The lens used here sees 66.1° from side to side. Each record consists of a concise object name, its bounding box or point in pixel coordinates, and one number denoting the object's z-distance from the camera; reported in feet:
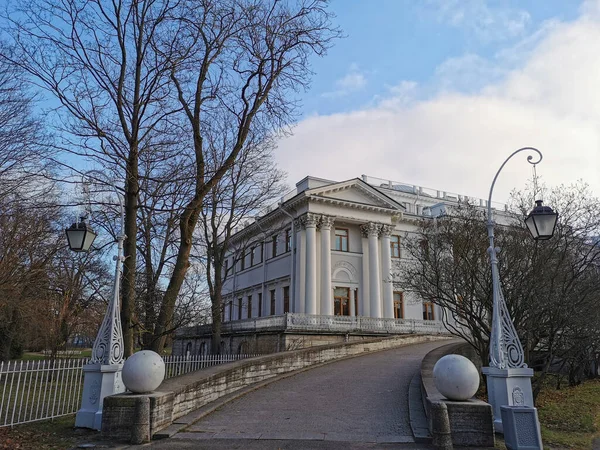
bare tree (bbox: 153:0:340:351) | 41.75
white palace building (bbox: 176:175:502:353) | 96.07
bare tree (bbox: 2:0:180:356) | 37.37
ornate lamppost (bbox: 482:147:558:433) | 26.76
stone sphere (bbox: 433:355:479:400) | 24.00
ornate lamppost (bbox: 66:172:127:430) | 28.07
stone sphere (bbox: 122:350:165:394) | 25.75
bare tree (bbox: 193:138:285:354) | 80.28
